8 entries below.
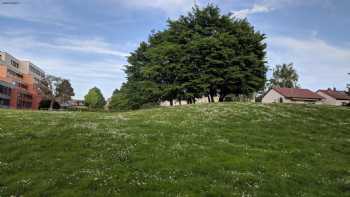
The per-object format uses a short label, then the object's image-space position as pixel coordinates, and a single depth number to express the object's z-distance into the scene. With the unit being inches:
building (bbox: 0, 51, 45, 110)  5038.4
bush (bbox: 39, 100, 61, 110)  4397.1
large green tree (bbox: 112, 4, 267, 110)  2239.2
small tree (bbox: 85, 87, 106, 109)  7721.0
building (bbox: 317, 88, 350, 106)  4584.2
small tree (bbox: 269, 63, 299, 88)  5620.1
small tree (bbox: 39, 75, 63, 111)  4975.4
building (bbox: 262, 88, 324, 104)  4074.8
